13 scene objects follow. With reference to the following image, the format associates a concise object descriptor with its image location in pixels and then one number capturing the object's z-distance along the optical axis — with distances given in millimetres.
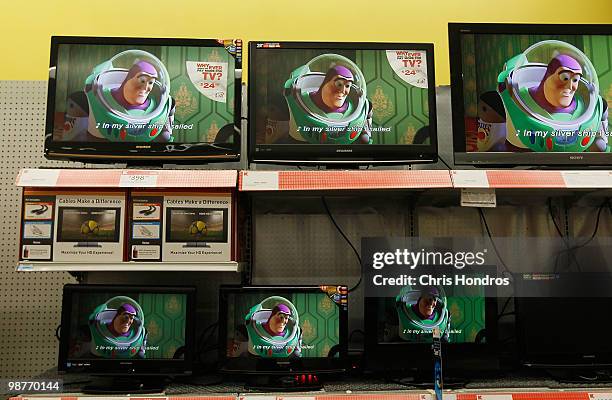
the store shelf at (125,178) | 1622
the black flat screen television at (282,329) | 1670
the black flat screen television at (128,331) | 1658
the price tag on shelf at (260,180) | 1638
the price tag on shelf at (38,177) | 1608
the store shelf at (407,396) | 1521
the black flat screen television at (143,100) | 1796
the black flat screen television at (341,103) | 1814
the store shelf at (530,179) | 1625
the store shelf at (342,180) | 1639
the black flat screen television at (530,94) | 1820
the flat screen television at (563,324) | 1687
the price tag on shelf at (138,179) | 1633
